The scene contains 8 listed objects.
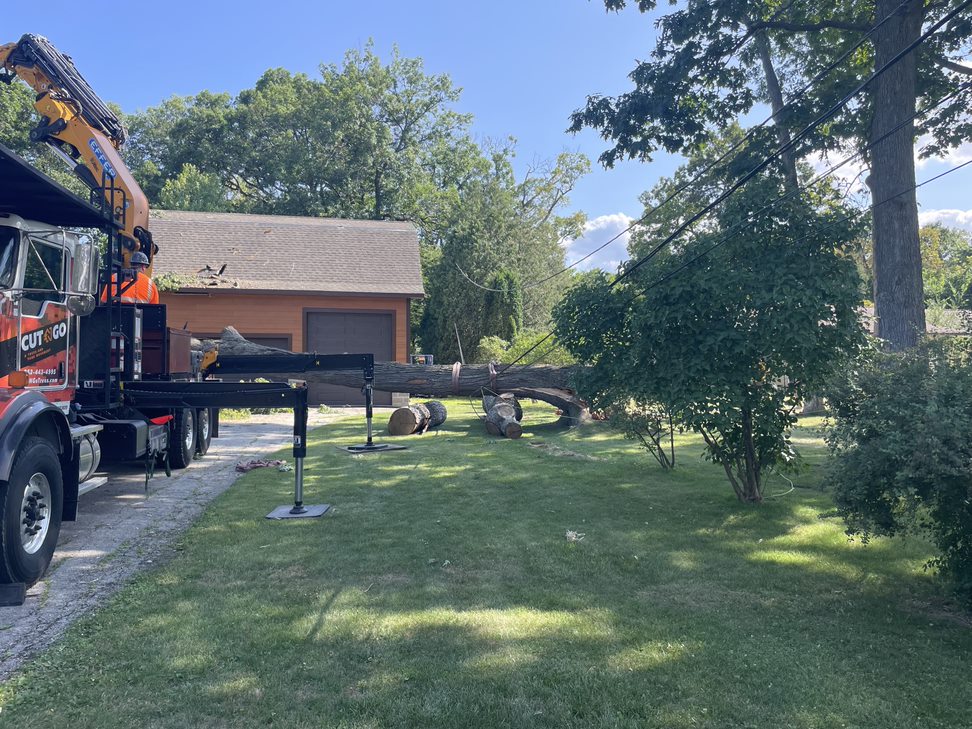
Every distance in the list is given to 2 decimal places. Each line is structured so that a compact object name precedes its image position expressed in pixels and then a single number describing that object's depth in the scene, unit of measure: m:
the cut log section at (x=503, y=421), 14.11
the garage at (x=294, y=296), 21.33
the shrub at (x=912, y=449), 3.99
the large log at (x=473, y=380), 15.04
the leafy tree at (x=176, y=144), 39.31
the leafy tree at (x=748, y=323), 6.60
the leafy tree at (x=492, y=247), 28.52
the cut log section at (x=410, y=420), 14.75
